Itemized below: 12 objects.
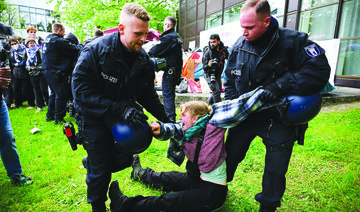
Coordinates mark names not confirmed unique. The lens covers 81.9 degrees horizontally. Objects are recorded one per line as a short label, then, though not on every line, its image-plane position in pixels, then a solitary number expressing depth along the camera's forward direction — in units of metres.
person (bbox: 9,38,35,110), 7.06
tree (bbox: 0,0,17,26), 15.38
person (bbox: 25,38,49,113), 6.64
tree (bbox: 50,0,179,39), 17.72
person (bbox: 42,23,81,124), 5.30
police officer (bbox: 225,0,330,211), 1.90
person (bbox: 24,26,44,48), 6.80
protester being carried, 2.16
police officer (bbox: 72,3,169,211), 1.89
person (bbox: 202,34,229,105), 6.10
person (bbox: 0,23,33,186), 2.46
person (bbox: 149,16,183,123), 4.79
